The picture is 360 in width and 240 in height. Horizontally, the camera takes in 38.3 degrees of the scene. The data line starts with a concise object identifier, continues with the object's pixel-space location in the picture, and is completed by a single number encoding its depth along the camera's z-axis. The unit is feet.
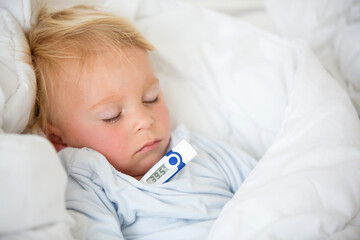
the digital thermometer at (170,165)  1.56
